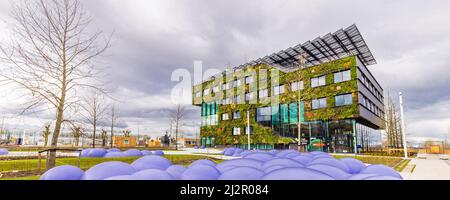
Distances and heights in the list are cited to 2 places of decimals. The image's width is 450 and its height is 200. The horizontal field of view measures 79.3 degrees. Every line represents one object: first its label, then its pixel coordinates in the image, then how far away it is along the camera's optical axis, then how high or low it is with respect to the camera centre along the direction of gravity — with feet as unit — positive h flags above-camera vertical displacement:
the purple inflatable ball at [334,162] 26.58 -3.45
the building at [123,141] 199.21 -10.01
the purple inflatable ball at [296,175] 16.11 -2.84
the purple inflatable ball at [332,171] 19.85 -3.32
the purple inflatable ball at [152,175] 16.93 -3.02
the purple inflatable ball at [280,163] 23.67 -3.15
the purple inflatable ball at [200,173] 20.43 -3.53
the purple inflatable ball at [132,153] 70.64 -6.66
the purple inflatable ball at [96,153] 66.33 -6.29
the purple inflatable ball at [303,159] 32.14 -3.85
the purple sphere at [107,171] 19.69 -3.25
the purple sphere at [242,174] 18.28 -3.17
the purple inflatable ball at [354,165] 29.48 -4.25
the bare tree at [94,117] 104.36 +4.03
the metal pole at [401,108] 90.48 +6.65
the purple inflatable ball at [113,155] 66.50 -6.66
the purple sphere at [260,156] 34.94 -3.75
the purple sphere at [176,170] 21.78 -3.59
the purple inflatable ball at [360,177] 18.03 -3.30
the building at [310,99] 120.67 +14.95
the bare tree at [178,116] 149.18 +6.25
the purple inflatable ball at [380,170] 25.13 -4.05
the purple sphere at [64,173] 21.31 -3.66
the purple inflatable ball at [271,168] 21.55 -3.24
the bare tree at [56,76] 39.14 +7.91
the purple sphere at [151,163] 25.93 -3.60
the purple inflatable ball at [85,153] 67.92 -6.35
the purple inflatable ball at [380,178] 16.52 -3.08
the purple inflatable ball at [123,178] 16.09 -3.01
